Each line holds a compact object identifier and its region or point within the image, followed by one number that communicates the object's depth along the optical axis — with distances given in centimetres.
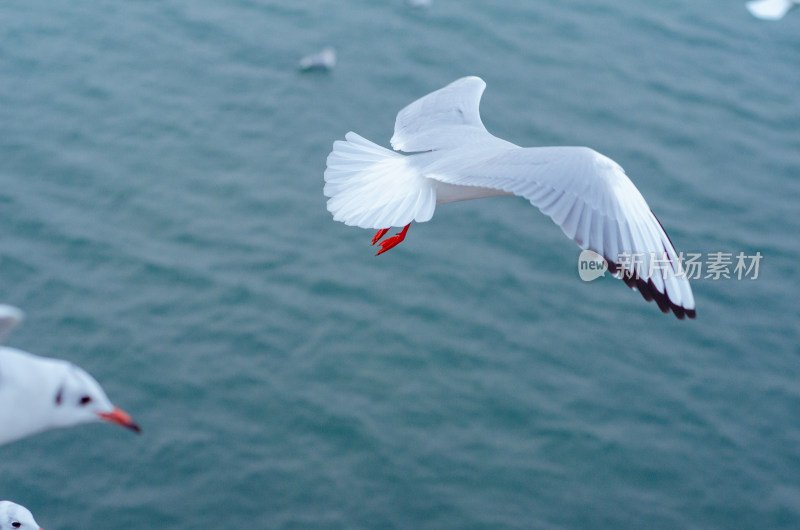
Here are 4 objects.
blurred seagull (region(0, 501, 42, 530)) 693
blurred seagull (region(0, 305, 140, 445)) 443
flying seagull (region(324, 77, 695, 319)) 590
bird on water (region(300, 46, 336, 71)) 1683
